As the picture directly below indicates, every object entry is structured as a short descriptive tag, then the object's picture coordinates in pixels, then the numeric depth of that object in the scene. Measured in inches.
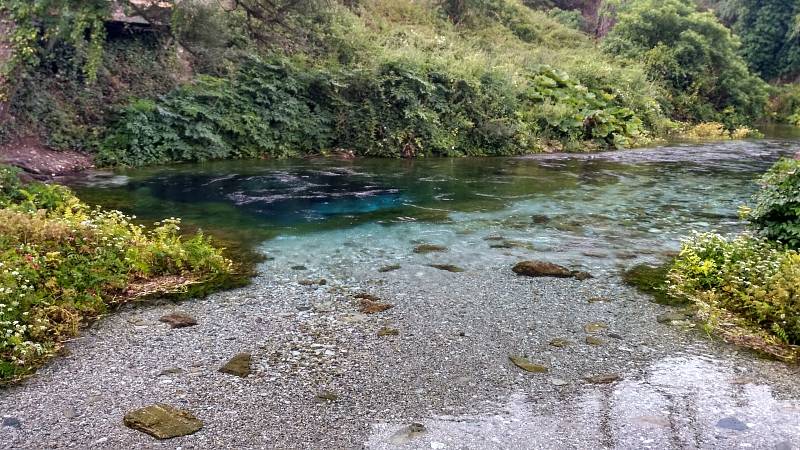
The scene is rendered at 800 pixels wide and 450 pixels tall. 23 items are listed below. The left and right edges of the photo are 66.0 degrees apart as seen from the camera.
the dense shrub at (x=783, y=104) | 1374.3
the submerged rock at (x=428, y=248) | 341.4
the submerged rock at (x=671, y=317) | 249.6
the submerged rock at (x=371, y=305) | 254.4
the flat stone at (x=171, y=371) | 198.2
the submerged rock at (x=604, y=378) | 198.5
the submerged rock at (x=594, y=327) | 238.2
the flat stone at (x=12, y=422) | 166.4
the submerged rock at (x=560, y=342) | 224.8
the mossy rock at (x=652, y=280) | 273.4
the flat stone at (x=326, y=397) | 184.4
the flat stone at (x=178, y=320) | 237.2
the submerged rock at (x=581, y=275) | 298.7
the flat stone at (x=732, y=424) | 171.8
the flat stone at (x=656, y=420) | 173.5
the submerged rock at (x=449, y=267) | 309.1
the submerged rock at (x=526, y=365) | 206.5
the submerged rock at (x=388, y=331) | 231.9
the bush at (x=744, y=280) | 229.6
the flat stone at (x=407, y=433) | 163.9
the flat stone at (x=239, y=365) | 200.2
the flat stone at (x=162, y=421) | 165.3
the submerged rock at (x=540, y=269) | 302.2
